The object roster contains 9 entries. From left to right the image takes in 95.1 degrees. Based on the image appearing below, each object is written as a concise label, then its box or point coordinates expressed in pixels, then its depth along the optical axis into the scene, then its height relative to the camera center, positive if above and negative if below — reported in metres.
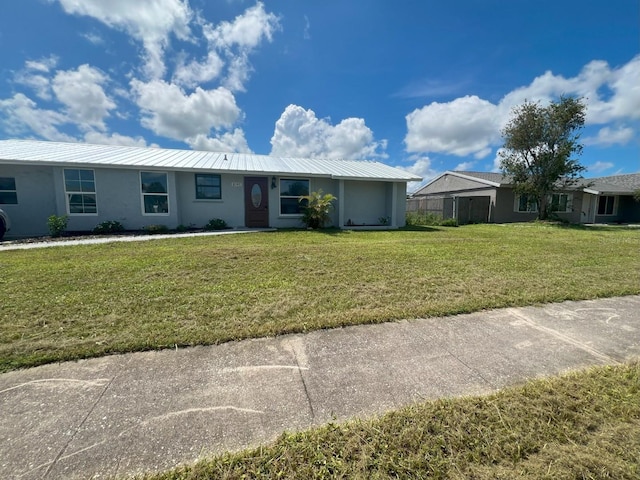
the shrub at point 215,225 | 11.88 -0.63
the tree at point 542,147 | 17.23 +3.91
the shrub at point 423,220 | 16.72 -0.57
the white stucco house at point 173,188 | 10.39 +0.88
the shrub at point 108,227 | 10.53 -0.65
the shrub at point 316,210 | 11.93 -0.01
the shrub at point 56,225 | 9.56 -0.52
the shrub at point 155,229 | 10.80 -0.73
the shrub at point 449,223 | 16.62 -0.73
